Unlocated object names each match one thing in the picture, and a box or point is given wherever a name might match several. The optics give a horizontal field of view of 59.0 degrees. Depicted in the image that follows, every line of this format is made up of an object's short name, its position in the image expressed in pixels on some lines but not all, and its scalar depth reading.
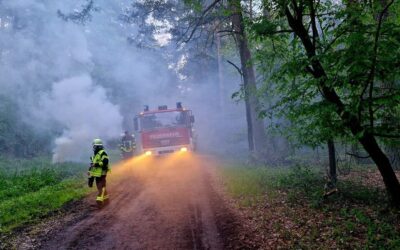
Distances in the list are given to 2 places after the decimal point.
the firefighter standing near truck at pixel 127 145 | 21.27
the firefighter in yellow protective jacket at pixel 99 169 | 10.24
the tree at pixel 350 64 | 5.70
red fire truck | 20.34
